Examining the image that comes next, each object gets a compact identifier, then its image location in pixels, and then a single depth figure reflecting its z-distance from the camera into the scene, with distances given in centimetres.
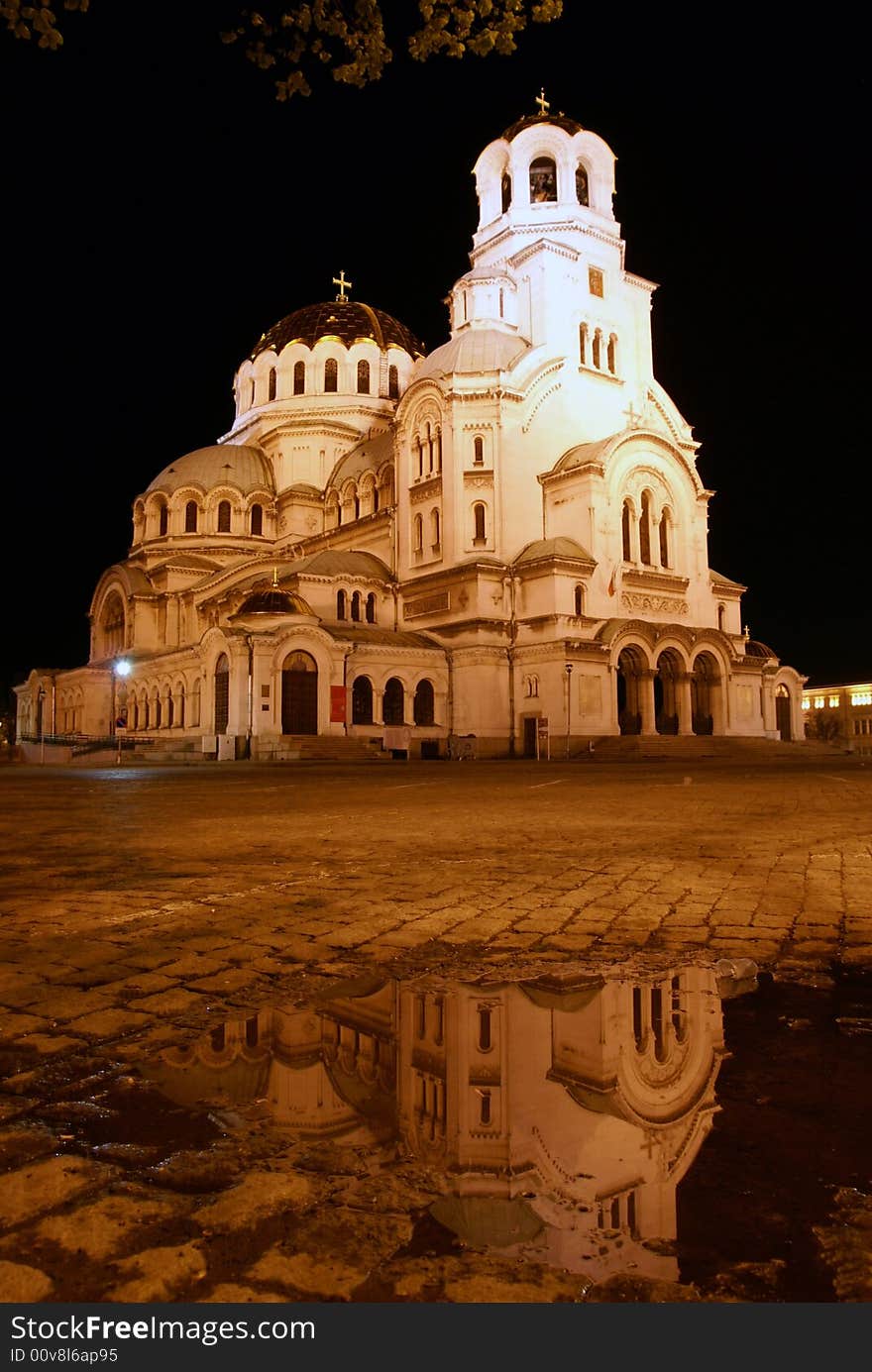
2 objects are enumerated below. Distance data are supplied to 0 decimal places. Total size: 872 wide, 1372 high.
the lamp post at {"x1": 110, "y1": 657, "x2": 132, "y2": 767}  4866
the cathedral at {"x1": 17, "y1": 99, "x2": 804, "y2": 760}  3928
